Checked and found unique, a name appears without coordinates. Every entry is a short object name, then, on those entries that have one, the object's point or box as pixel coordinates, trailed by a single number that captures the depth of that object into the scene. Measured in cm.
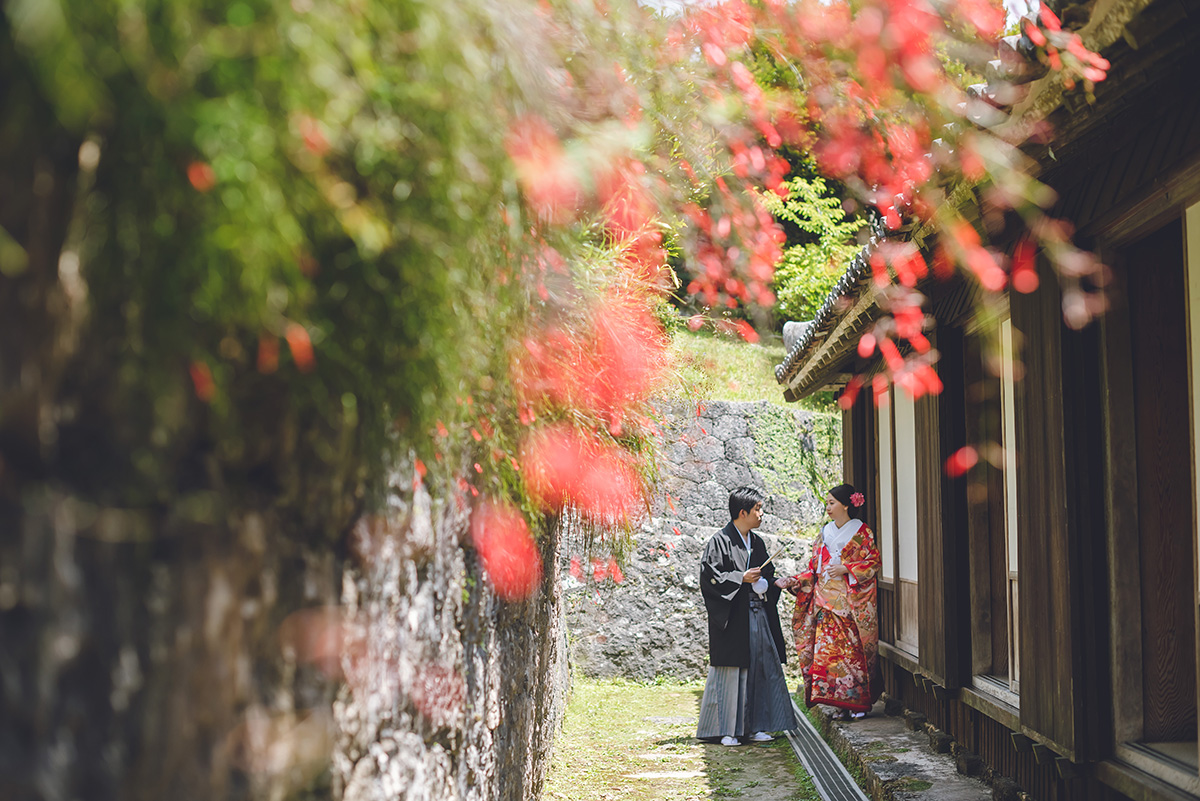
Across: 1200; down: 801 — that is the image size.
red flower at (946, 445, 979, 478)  603
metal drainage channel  589
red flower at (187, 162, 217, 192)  115
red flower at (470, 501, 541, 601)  294
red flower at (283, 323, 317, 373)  128
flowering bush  114
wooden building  317
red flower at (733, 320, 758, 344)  392
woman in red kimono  758
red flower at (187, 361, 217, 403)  124
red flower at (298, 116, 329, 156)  121
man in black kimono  793
